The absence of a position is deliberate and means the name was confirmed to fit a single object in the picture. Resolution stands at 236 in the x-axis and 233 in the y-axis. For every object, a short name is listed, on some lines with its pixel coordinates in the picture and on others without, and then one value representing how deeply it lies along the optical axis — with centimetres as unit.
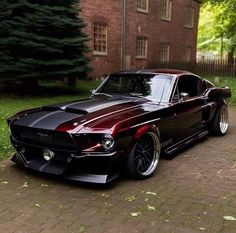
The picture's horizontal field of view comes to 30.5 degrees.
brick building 2170
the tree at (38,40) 1293
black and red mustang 546
